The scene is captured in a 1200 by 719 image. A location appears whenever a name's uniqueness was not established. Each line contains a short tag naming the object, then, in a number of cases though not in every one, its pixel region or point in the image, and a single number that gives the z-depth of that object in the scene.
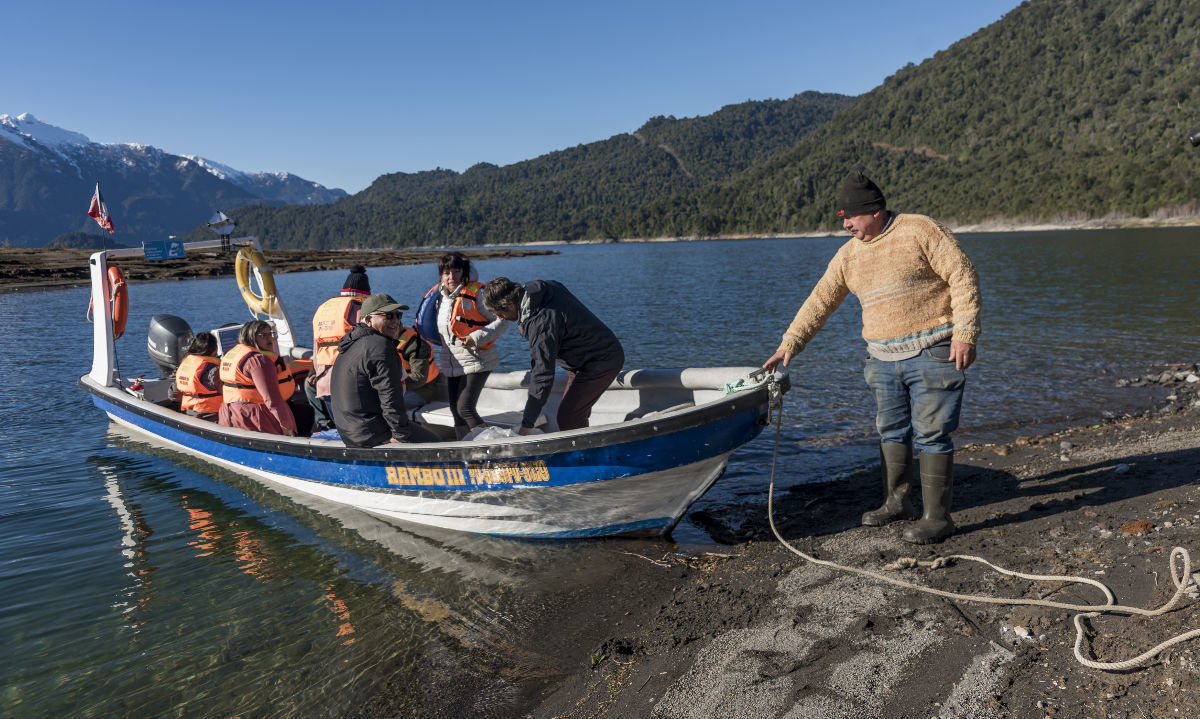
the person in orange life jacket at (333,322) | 7.21
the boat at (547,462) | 5.45
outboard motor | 11.01
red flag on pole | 9.96
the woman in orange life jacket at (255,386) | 7.38
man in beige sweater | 4.39
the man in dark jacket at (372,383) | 5.61
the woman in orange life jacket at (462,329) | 6.41
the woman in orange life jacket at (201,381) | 8.61
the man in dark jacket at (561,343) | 5.65
